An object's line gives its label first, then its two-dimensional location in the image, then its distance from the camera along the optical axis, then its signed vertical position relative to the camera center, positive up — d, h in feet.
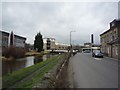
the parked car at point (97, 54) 66.36 -5.46
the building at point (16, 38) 93.88 +10.11
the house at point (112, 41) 62.15 +4.90
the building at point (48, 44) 208.05 +6.06
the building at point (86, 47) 213.06 -0.83
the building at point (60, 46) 226.41 +1.61
